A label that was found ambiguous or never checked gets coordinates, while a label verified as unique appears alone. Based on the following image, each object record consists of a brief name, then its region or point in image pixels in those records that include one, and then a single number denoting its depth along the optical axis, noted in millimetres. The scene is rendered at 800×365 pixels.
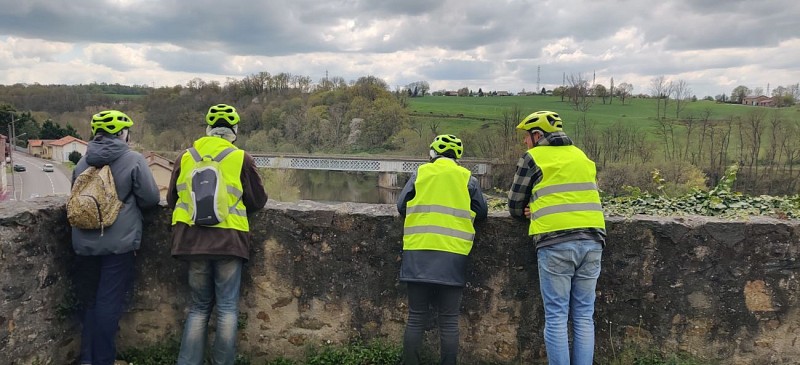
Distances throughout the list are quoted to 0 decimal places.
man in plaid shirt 3045
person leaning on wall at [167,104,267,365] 3213
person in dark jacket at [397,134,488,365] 3176
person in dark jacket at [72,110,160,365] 3359
